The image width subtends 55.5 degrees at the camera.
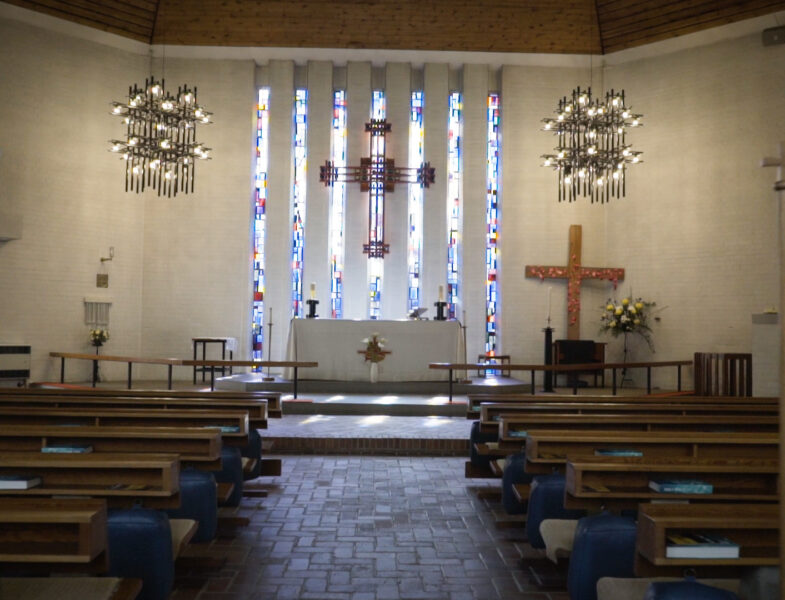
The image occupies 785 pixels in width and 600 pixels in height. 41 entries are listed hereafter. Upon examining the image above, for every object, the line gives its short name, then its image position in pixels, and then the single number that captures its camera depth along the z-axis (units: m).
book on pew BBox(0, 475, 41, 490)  2.46
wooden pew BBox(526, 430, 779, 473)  3.12
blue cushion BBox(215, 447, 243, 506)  4.12
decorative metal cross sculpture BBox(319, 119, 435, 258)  12.73
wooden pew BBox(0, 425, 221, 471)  3.18
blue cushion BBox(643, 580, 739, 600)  1.86
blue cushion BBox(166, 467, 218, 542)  3.38
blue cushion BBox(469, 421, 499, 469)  5.16
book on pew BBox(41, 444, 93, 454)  3.08
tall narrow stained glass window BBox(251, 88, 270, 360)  12.66
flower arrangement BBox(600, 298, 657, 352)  11.82
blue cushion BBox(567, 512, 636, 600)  2.54
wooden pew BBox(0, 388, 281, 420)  4.61
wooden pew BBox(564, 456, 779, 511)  2.55
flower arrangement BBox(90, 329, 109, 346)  11.59
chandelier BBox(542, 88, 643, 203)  8.40
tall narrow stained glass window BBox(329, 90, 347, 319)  12.84
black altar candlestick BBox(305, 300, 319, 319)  10.62
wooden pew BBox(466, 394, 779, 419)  5.36
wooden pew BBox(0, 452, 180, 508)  2.49
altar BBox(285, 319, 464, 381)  10.30
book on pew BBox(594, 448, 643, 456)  3.14
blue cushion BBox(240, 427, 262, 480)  4.88
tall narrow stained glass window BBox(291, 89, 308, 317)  12.78
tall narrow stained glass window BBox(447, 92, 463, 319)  13.00
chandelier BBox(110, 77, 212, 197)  8.22
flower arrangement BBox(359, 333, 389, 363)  10.17
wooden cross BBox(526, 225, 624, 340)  12.49
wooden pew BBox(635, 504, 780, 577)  1.85
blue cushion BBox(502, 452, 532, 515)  4.16
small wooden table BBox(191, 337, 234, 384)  11.39
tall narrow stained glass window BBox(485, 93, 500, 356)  12.83
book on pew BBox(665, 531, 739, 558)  1.85
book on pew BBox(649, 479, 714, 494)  2.54
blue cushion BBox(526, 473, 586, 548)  3.46
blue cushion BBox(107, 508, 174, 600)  2.46
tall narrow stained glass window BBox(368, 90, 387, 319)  12.78
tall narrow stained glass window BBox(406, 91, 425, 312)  12.90
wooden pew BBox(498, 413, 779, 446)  3.82
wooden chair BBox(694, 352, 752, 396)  9.07
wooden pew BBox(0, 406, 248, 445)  3.88
